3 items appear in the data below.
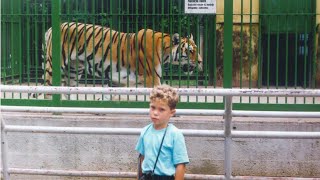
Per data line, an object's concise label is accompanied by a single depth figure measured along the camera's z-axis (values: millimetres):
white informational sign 7410
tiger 7715
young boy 4094
